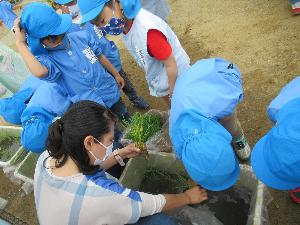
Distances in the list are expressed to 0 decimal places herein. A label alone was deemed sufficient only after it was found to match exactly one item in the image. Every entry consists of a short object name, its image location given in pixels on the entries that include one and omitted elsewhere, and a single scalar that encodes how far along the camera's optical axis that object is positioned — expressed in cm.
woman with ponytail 133
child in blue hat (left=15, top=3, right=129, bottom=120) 194
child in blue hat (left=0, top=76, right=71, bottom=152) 197
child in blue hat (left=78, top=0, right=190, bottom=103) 187
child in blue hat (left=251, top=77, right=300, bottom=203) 101
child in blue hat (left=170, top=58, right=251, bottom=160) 144
